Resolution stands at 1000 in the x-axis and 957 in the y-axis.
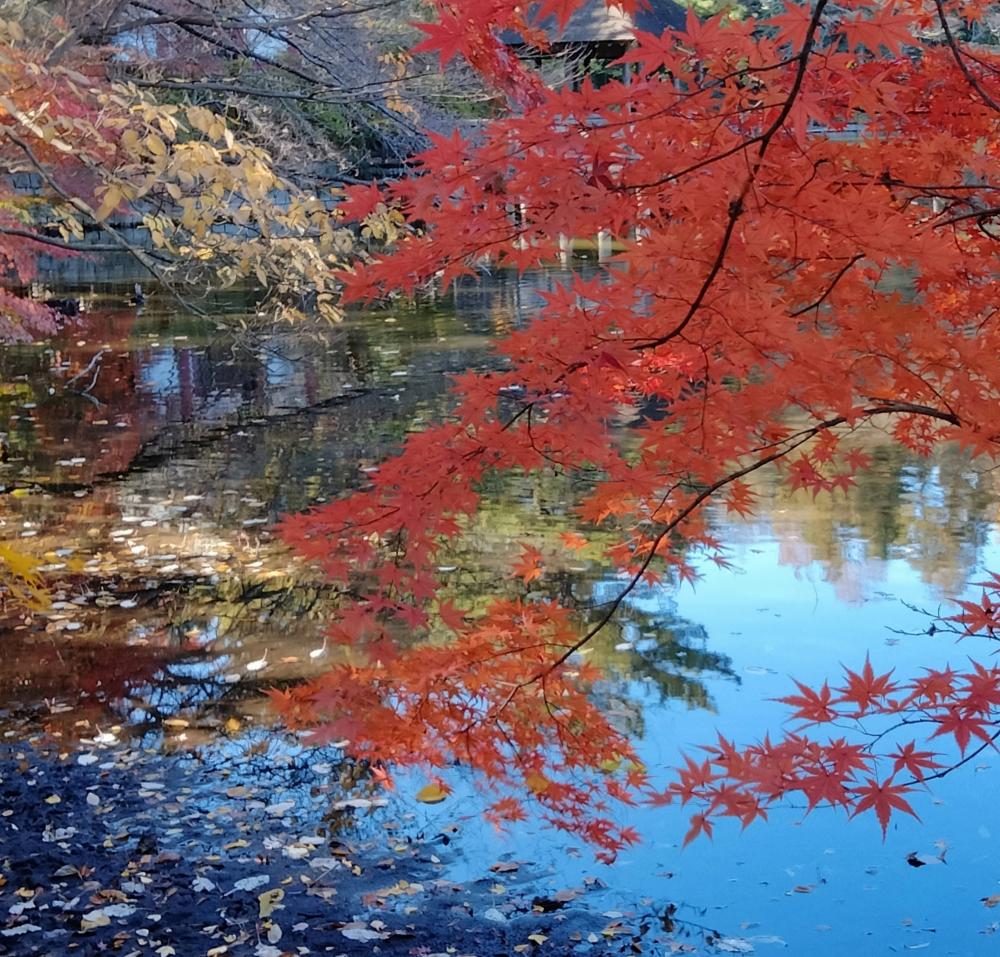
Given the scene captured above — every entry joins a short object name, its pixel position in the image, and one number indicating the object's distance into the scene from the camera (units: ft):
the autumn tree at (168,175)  11.94
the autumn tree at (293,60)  19.51
